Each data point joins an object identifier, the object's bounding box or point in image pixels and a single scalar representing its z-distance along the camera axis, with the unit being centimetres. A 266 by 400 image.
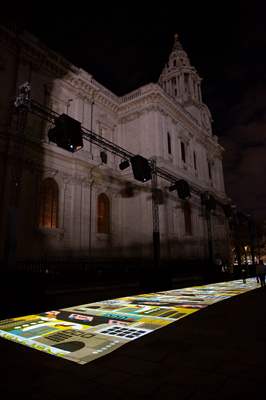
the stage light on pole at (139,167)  1347
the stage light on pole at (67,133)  946
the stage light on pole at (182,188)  1727
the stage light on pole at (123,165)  1598
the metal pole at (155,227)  1220
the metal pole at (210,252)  1752
